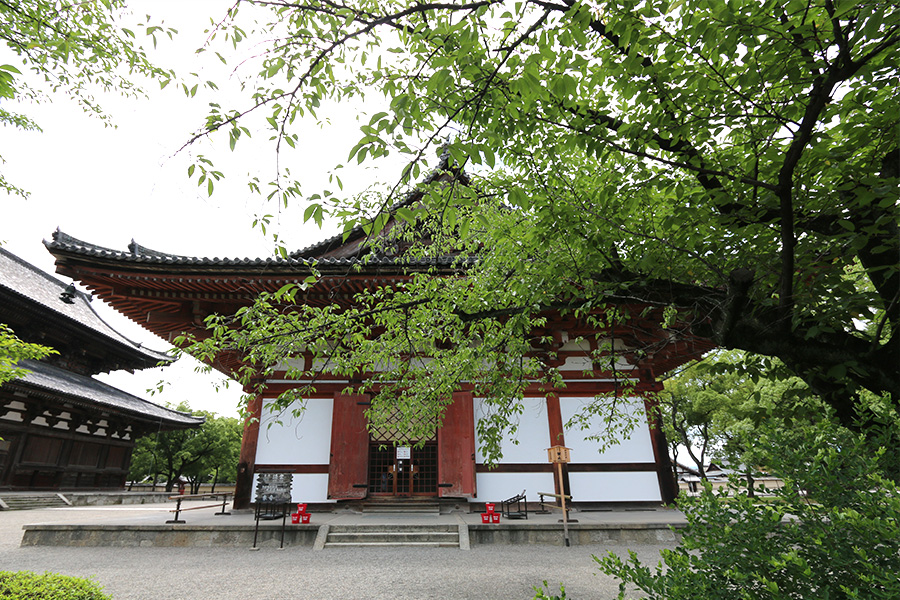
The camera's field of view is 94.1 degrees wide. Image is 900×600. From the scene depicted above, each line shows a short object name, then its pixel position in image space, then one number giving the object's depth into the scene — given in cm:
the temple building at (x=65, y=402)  1409
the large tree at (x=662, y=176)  238
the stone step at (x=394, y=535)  689
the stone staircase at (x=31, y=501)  1256
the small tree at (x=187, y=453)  2838
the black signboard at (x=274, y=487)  731
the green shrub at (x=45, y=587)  295
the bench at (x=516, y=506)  814
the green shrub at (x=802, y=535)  167
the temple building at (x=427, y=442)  871
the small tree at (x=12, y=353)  425
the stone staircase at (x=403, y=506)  894
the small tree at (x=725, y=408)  296
